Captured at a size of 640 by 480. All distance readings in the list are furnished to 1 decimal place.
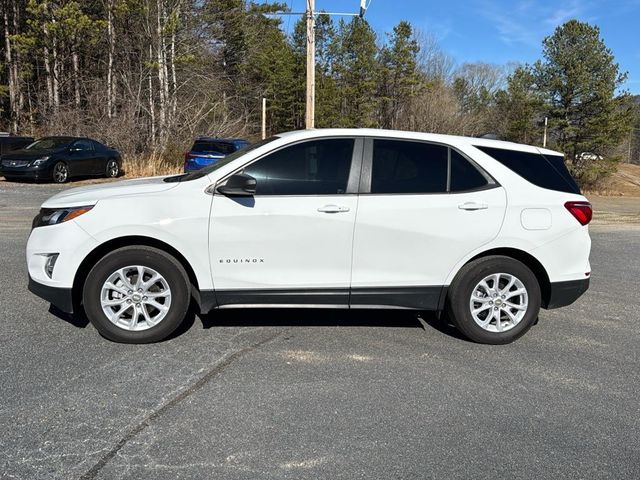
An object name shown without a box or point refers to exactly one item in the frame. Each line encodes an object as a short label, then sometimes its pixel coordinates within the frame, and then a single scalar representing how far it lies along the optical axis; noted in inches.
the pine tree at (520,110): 1161.4
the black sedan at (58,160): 668.7
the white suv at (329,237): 169.2
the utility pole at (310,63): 722.8
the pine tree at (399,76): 1672.0
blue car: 634.2
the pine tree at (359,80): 1685.5
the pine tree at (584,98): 1067.9
